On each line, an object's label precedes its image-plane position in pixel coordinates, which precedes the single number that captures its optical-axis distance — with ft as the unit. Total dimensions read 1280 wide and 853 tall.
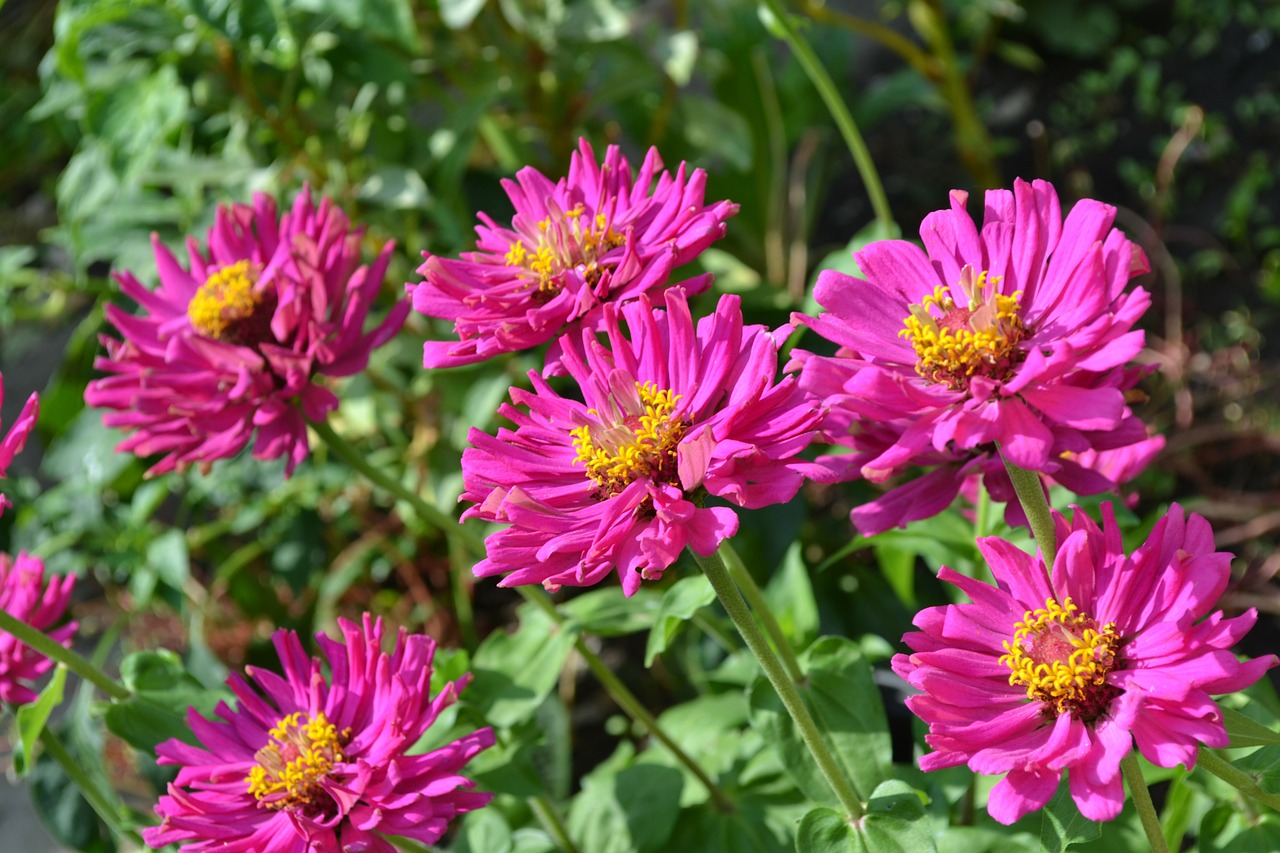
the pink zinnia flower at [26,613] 4.31
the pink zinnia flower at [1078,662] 3.73
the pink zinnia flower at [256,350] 4.22
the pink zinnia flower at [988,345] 3.74
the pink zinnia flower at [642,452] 3.78
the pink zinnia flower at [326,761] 3.98
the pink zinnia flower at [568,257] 3.95
